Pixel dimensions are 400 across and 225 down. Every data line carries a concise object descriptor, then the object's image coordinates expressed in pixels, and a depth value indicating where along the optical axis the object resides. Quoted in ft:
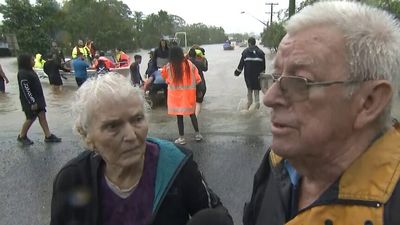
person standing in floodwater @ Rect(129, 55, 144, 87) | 47.60
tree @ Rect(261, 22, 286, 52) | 137.48
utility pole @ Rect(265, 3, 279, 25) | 235.40
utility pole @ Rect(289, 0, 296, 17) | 32.60
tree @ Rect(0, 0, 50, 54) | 133.28
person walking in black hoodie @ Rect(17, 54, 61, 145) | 24.58
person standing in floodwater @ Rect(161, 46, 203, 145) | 23.79
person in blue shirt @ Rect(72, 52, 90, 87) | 47.63
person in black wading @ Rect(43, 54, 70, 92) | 52.60
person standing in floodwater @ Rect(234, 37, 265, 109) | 32.37
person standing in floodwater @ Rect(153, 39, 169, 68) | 37.88
